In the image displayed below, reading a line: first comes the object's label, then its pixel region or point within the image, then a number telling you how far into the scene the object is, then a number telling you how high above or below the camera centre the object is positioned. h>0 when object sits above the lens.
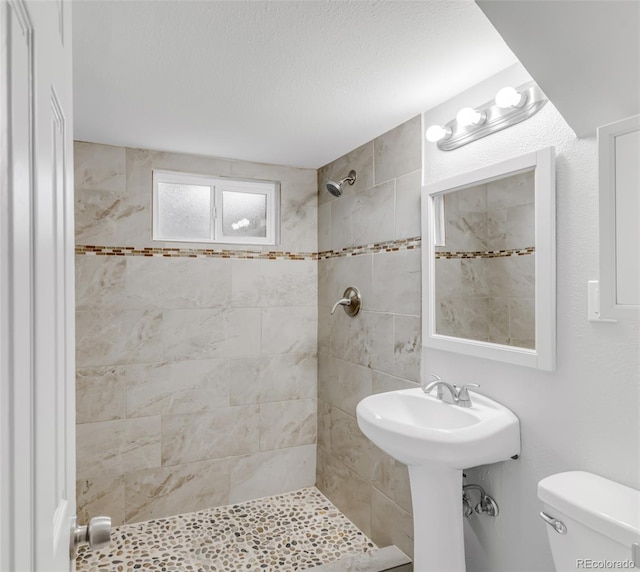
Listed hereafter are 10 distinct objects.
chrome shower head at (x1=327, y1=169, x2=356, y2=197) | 2.72 +0.64
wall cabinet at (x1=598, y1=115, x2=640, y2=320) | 1.01 +0.16
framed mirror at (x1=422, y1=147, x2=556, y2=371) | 1.59 +0.10
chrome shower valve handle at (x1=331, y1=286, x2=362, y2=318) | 2.75 -0.08
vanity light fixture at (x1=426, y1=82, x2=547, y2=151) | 1.63 +0.68
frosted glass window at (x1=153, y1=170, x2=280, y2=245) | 2.93 +0.55
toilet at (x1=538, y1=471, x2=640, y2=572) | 1.15 -0.64
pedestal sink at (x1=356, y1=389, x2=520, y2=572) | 1.60 -0.60
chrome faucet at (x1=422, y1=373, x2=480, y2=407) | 1.86 -0.45
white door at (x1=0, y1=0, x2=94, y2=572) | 0.41 +0.00
